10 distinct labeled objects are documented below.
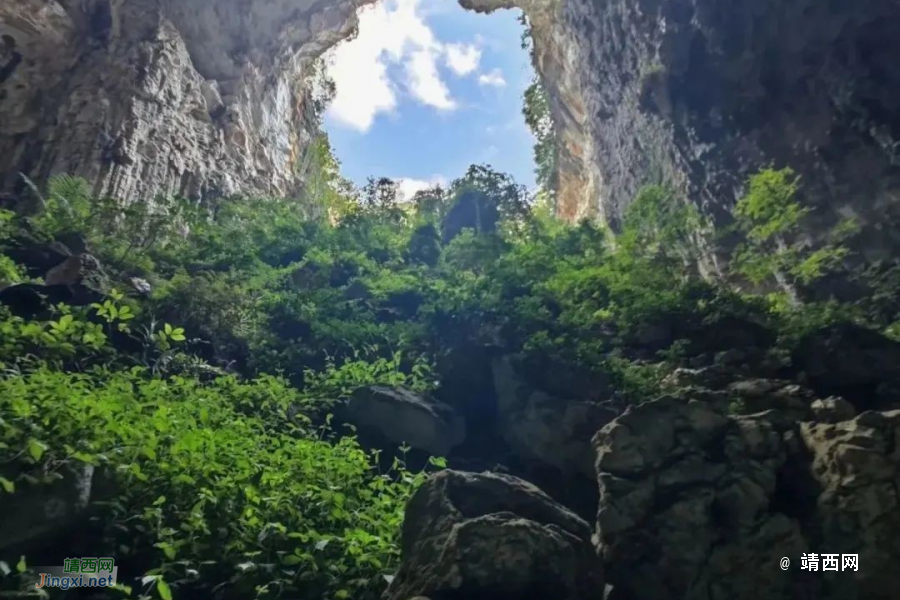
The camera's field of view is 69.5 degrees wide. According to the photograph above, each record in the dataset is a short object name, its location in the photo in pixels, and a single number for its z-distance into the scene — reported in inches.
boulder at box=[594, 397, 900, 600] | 154.7
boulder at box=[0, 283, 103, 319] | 283.3
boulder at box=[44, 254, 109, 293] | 308.3
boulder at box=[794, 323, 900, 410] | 223.0
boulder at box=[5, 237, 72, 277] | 331.9
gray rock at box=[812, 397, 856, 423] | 189.8
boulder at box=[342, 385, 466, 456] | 271.0
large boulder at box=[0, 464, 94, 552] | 158.4
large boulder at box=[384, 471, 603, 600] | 150.5
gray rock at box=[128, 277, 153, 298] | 331.4
